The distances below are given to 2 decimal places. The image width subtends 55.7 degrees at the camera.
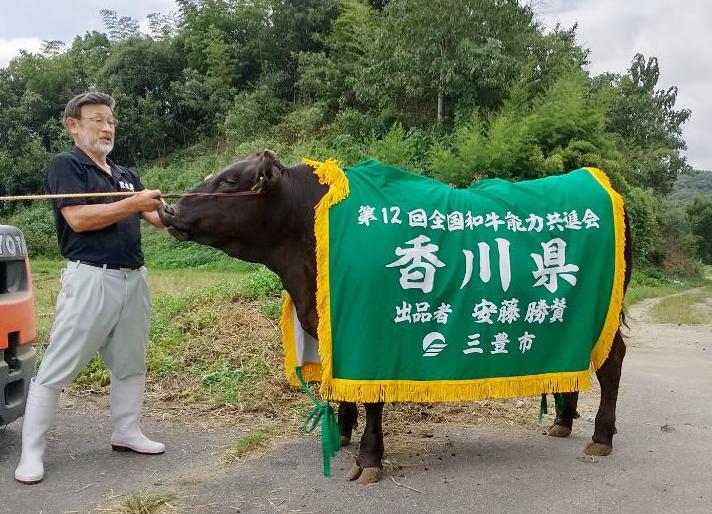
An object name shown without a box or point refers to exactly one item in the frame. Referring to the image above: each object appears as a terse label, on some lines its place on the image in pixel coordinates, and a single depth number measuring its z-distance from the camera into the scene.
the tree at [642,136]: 21.81
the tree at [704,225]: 42.19
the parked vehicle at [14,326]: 3.67
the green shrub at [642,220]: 17.45
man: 3.56
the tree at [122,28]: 38.09
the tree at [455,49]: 17.42
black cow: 3.64
